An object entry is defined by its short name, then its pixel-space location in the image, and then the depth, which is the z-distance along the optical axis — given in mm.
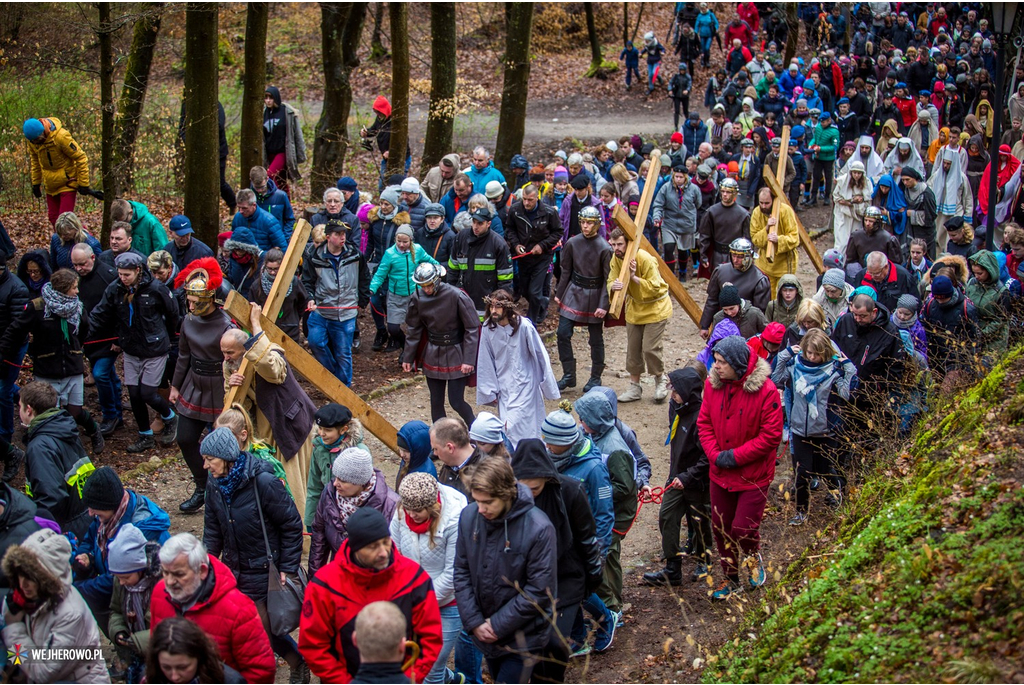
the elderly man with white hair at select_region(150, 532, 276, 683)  4781
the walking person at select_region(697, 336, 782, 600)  6855
